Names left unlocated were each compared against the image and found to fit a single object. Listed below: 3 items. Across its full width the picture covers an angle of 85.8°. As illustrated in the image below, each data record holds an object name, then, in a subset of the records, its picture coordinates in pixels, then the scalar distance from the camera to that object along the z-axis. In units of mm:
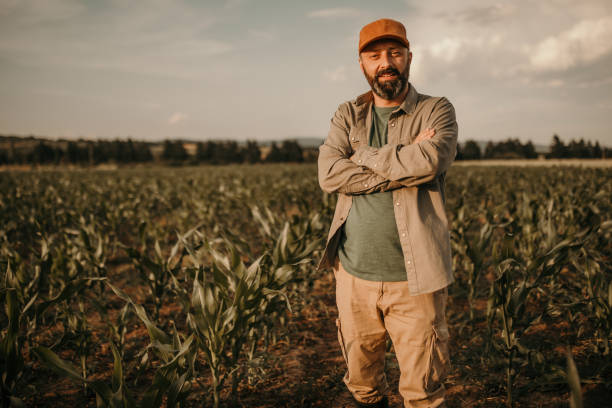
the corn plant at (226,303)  2100
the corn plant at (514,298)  2365
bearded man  1831
